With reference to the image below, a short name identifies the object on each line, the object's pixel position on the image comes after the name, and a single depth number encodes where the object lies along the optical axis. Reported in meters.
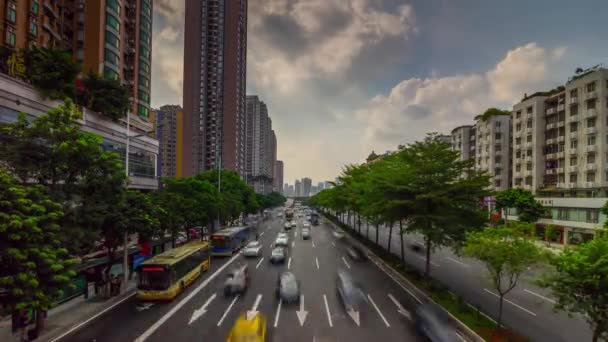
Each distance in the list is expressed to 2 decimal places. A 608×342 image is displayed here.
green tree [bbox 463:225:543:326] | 15.10
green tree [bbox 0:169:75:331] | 12.23
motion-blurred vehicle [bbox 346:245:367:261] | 36.88
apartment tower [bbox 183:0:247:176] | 133.00
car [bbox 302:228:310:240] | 53.06
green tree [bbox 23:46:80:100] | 27.89
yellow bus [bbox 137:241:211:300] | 21.16
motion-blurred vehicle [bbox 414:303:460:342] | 15.52
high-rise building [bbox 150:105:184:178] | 160.12
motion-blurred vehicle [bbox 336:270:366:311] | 20.55
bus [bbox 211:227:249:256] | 37.47
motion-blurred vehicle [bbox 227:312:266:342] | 13.38
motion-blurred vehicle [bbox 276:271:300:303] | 21.22
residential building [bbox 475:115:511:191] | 75.19
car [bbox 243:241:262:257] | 37.06
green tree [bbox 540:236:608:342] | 11.20
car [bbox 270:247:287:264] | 33.94
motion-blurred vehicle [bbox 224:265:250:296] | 23.09
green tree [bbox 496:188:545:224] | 52.44
